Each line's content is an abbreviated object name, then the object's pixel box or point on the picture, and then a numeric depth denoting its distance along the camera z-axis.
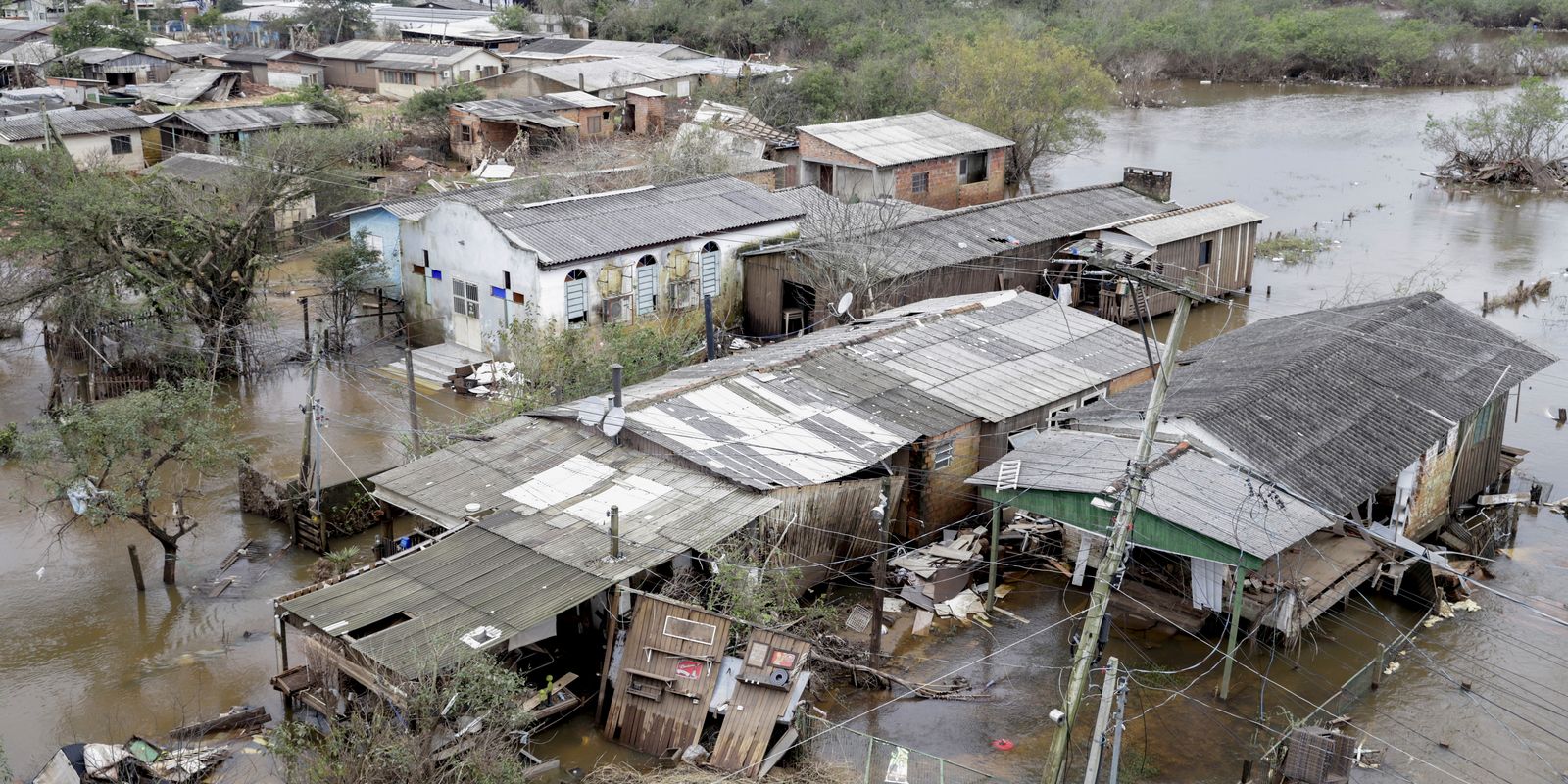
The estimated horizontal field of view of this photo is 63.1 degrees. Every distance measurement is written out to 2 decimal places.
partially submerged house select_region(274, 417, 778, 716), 14.13
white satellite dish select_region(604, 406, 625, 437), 17.59
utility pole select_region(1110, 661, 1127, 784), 12.18
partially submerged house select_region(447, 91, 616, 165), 44.56
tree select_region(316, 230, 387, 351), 28.84
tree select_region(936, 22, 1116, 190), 41.50
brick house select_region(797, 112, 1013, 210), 35.97
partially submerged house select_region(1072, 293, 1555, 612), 17.39
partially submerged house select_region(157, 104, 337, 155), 42.91
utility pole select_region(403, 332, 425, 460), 20.34
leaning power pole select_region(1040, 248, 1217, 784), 11.66
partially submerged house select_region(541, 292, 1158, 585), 17.52
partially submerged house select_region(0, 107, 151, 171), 39.31
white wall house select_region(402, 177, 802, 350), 25.67
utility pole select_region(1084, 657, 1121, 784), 11.37
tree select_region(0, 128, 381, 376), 24.42
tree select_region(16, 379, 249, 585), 17.25
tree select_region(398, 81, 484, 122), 47.03
